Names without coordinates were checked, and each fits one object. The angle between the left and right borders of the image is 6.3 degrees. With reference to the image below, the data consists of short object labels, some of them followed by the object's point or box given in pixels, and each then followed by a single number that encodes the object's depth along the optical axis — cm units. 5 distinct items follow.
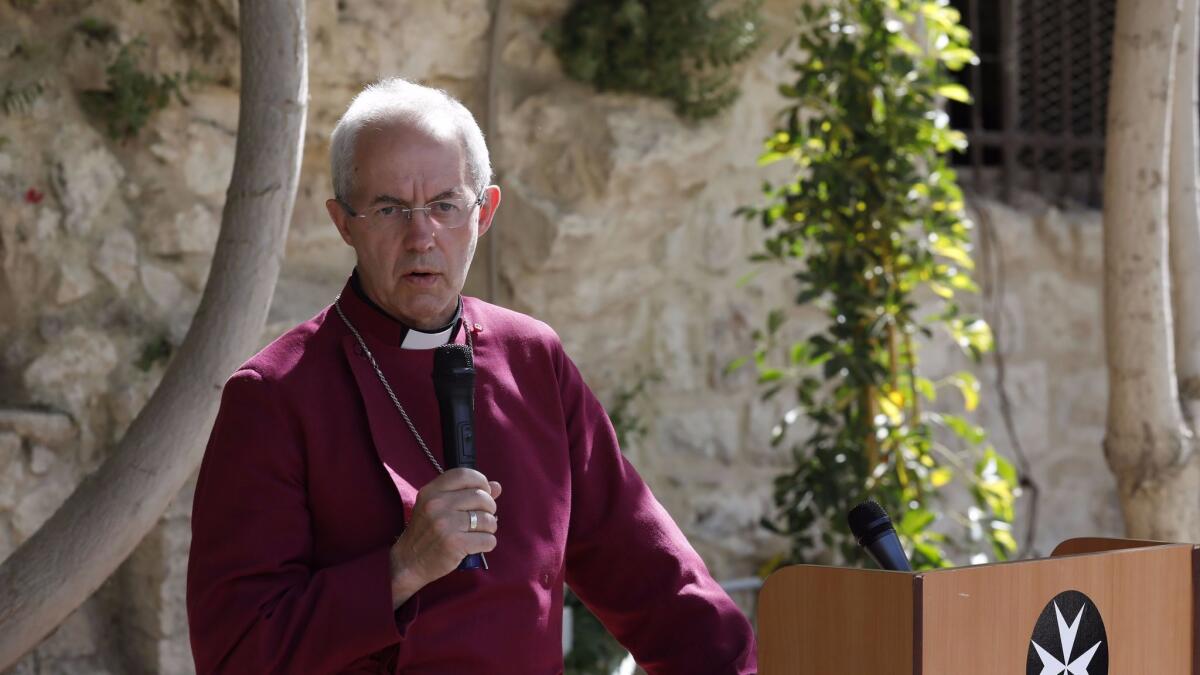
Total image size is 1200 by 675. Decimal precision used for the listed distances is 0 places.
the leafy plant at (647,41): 1329
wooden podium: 990
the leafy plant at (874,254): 1240
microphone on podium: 1004
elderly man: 1004
